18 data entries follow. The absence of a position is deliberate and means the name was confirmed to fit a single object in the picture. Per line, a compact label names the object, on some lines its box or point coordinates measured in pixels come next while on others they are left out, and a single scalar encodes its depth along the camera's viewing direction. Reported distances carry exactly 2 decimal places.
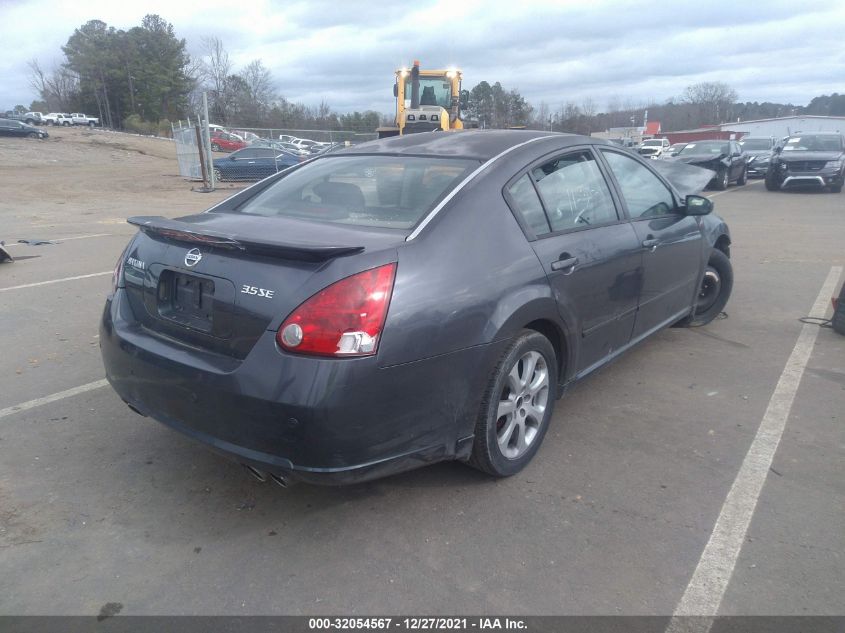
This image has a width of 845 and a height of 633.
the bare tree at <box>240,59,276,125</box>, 76.38
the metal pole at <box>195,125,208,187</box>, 19.71
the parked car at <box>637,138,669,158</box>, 29.09
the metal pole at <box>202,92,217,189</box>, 18.20
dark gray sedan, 2.43
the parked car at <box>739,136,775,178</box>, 23.55
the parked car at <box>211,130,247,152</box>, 31.17
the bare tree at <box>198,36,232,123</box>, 73.62
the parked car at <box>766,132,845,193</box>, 17.97
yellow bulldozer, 17.86
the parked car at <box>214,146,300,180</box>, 22.44
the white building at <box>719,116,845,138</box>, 63.56
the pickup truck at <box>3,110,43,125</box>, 60.21
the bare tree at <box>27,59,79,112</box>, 82.50
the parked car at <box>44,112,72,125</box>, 64.81
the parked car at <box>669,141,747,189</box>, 19.55
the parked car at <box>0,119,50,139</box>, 42.88
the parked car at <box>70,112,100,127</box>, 65.94
